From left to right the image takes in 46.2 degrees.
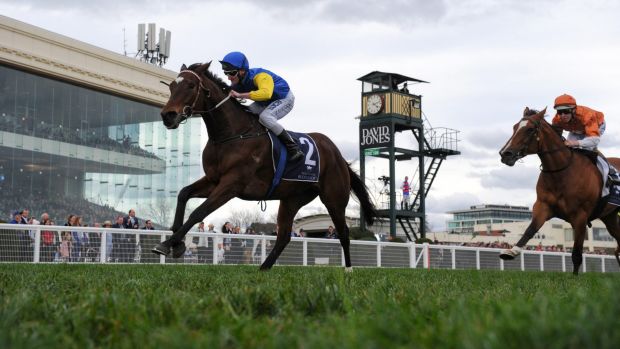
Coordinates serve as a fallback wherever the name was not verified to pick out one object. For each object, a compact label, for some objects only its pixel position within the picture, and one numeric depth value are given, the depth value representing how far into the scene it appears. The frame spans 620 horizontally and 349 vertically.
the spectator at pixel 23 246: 13.81
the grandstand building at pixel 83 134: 28.56
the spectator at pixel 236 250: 16.77
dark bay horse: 7.37
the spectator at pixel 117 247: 15.11
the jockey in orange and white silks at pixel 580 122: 9.92
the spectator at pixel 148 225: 18.95
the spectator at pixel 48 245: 14.17
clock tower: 41.72
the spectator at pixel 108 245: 14.92
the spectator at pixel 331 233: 22.75
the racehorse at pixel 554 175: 9.39
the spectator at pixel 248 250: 16.95
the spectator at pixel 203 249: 16.22
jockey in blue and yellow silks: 8.13
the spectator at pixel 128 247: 15.27
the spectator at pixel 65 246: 14.43
